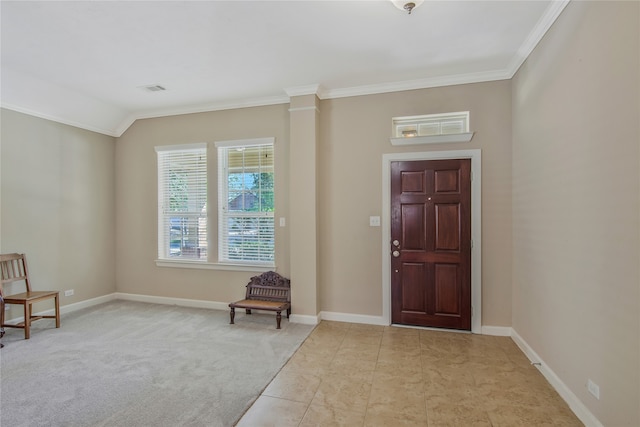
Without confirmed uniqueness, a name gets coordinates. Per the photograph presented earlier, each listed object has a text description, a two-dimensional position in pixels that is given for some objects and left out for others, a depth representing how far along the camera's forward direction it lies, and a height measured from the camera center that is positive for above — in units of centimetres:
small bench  383 -106
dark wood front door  346 -35
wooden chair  334 -92
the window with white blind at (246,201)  425 +19
